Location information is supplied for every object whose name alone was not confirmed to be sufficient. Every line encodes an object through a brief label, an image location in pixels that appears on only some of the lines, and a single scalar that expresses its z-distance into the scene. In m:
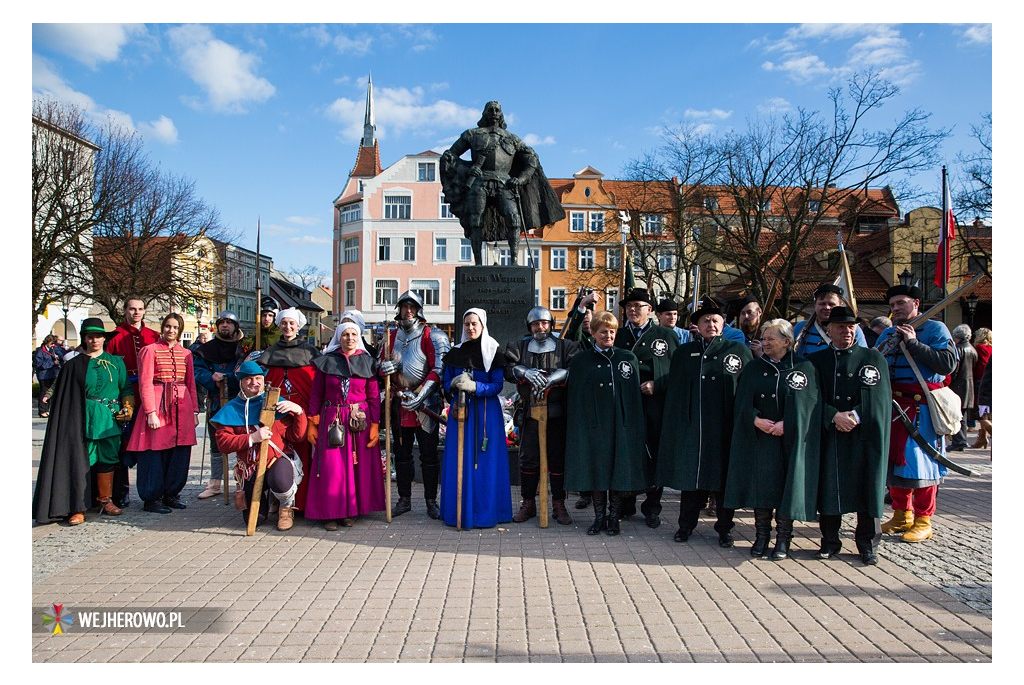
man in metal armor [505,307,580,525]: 6.50
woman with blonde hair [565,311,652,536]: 6.14
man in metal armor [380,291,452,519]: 6.68
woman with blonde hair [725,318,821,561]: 5.29
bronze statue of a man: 9.48
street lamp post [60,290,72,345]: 26.66
